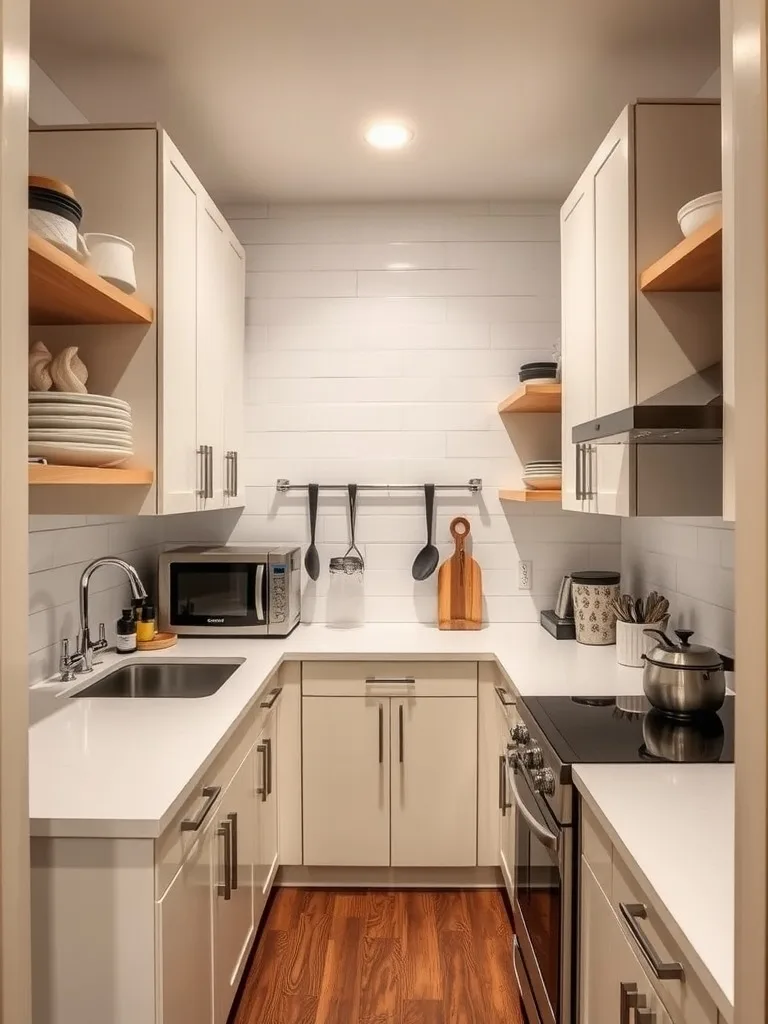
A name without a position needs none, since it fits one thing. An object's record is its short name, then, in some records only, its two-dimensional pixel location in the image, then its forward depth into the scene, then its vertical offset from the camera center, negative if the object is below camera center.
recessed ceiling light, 2.51 +1.27
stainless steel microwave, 2.86 -0.32
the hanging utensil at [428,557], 3.18 -0.20
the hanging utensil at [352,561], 3.12 -0.22
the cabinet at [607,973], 1.16 -0.79
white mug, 1.79 +0.60
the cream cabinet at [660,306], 1.81 +0.49
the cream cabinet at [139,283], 1.99 +0.61
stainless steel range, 1.59 -0.64
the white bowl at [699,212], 1.54 +0.61
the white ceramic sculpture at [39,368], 1.70 +0.32
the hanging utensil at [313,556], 3.20 -0.20
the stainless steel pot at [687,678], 1.80 -0.41
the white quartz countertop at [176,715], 1.38 -0.52
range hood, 1.33 +0.16
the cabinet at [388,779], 2.68 -0.95
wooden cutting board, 3.13 -0.33
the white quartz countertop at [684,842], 0.97 -0.54
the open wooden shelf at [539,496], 2.70 +0.05
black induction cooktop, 1.63 -0.53
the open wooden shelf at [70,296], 1.43 +0.48
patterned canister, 2.77 -0.37
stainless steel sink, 2.45 -0.56
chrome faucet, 2.29 -0.30
